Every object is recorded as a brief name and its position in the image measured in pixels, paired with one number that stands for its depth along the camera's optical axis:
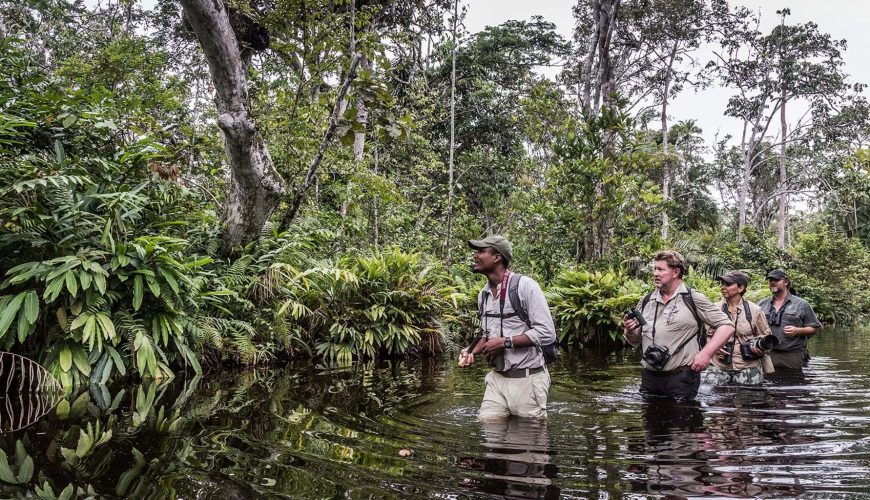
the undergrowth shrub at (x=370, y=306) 9.01
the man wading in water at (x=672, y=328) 5.01
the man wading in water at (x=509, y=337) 4.30
